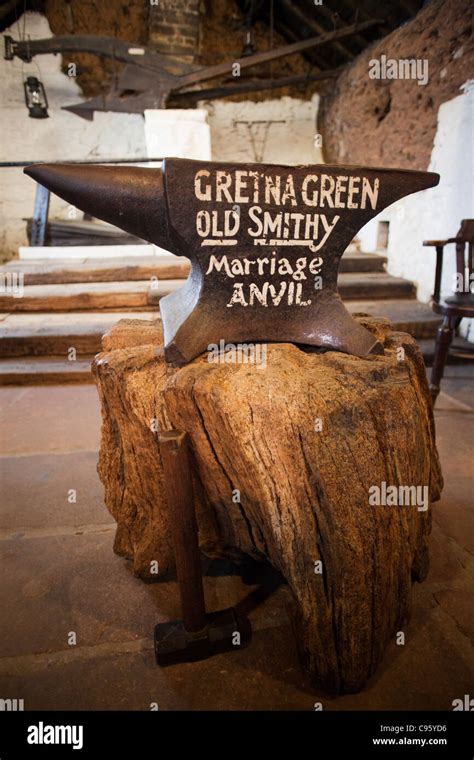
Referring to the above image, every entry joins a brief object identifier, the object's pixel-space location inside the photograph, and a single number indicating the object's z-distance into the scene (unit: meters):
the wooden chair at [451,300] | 2.71
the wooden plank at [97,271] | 4.67
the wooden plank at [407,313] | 3.85
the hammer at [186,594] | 1.15
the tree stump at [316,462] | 1.08
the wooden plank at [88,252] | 5.38
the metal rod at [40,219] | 5.45
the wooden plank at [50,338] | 3.61
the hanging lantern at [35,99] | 5.61
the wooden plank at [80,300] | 4.27
